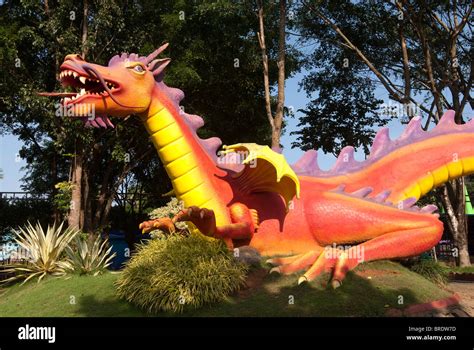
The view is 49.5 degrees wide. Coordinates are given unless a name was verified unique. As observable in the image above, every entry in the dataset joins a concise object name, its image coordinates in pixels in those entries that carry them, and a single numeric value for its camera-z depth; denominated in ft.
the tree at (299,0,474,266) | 49.90
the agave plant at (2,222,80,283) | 31.92
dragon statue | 22.66
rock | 23.81
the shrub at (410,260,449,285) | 27.78
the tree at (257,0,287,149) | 44.73
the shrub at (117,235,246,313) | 21.30
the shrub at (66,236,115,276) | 30.30
